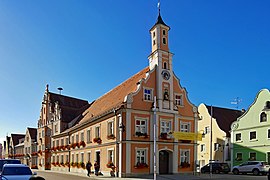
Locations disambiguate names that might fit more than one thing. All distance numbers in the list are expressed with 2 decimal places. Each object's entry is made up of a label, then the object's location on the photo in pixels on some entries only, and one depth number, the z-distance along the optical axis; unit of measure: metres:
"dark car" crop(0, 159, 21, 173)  21.07
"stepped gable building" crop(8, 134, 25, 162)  87.19
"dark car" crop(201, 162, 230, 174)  39.56
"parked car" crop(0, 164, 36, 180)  15.56
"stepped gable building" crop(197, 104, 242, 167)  49.41
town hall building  30.56
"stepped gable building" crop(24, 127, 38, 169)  67.12
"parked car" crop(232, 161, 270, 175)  35.33
